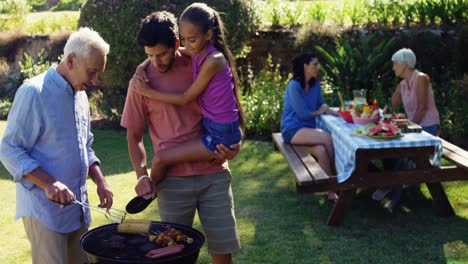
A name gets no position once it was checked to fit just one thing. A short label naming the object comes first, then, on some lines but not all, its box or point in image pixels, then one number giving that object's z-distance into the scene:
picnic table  5.96
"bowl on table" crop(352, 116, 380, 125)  6.77
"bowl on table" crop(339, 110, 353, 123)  6.97
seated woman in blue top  6.92
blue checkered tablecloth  5.94
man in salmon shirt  3.75
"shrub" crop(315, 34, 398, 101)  10.09
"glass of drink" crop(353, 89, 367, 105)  6.96
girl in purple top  3.62
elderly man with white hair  3.37
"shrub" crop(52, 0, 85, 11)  24.92
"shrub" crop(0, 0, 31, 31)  15.92
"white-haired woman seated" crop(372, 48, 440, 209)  6.96
